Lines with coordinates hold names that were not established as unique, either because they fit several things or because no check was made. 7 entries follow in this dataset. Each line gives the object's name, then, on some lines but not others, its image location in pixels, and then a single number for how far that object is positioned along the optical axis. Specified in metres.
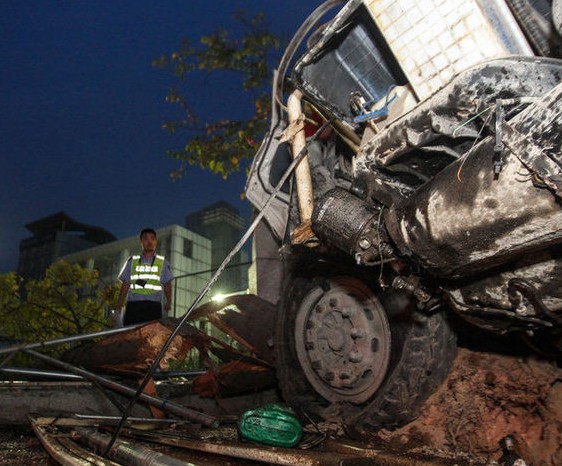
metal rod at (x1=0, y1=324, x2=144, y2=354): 3.34
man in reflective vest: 5.16
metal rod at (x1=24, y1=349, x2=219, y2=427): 2.67
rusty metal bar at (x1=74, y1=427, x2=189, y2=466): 1.61
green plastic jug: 2.21
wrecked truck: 1.43
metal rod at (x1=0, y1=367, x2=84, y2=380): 3.37
